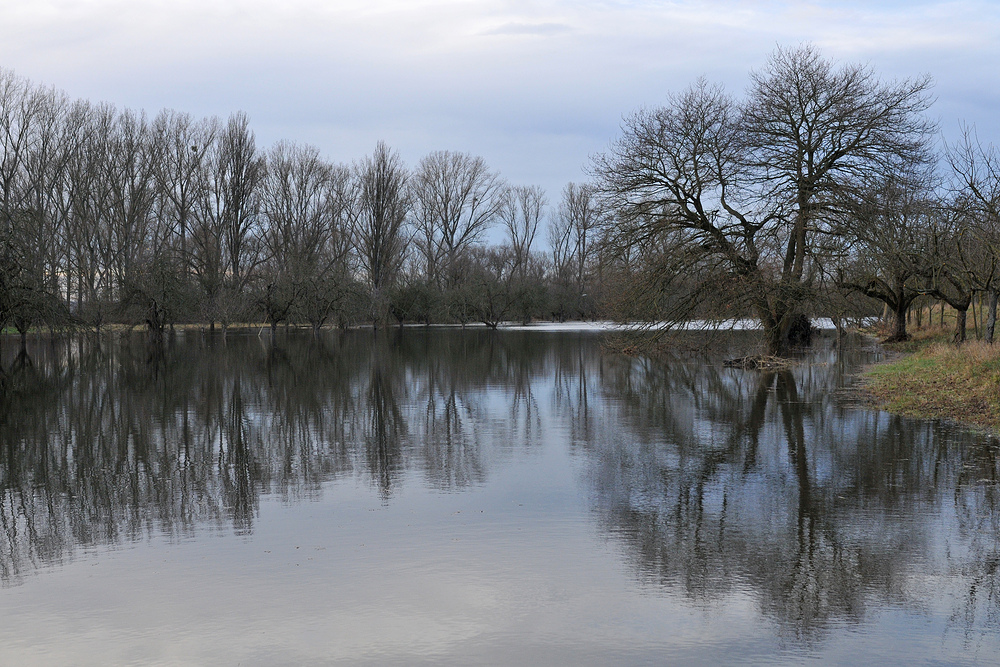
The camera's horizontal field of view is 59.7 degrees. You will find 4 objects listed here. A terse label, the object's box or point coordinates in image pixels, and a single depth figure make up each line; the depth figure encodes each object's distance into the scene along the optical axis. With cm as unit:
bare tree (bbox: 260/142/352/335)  6994
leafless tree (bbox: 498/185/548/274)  9739
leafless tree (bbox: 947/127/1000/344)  2414
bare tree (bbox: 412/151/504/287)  8575
